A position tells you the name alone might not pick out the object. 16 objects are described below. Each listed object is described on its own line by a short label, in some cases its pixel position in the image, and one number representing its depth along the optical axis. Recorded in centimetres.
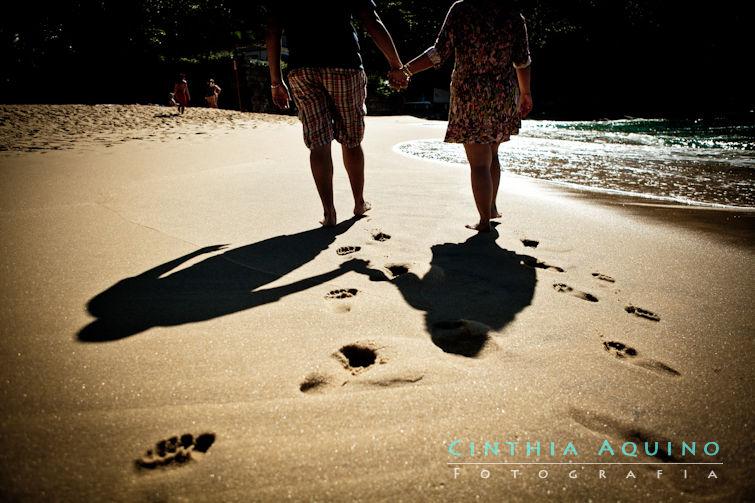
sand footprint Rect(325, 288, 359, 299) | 141
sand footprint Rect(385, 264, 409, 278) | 167
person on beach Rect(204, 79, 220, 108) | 1434
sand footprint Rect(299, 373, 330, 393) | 94
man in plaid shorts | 206
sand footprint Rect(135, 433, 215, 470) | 73
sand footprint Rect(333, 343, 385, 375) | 105
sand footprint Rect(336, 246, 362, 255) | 187
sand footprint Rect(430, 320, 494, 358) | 112
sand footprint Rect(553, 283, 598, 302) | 146
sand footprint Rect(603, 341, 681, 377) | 105
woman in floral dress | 203
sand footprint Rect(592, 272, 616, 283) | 162
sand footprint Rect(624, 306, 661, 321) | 133
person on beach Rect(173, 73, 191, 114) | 1116
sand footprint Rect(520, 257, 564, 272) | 174
